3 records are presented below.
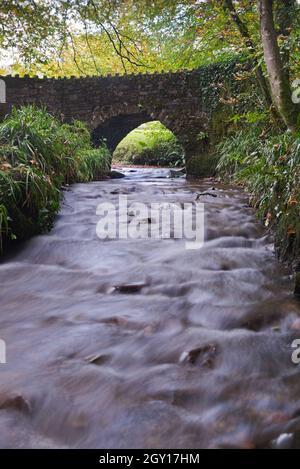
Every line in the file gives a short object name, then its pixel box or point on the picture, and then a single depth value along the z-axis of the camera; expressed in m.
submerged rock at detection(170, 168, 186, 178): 12.21
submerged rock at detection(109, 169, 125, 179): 10.71
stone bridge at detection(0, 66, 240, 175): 11.65
